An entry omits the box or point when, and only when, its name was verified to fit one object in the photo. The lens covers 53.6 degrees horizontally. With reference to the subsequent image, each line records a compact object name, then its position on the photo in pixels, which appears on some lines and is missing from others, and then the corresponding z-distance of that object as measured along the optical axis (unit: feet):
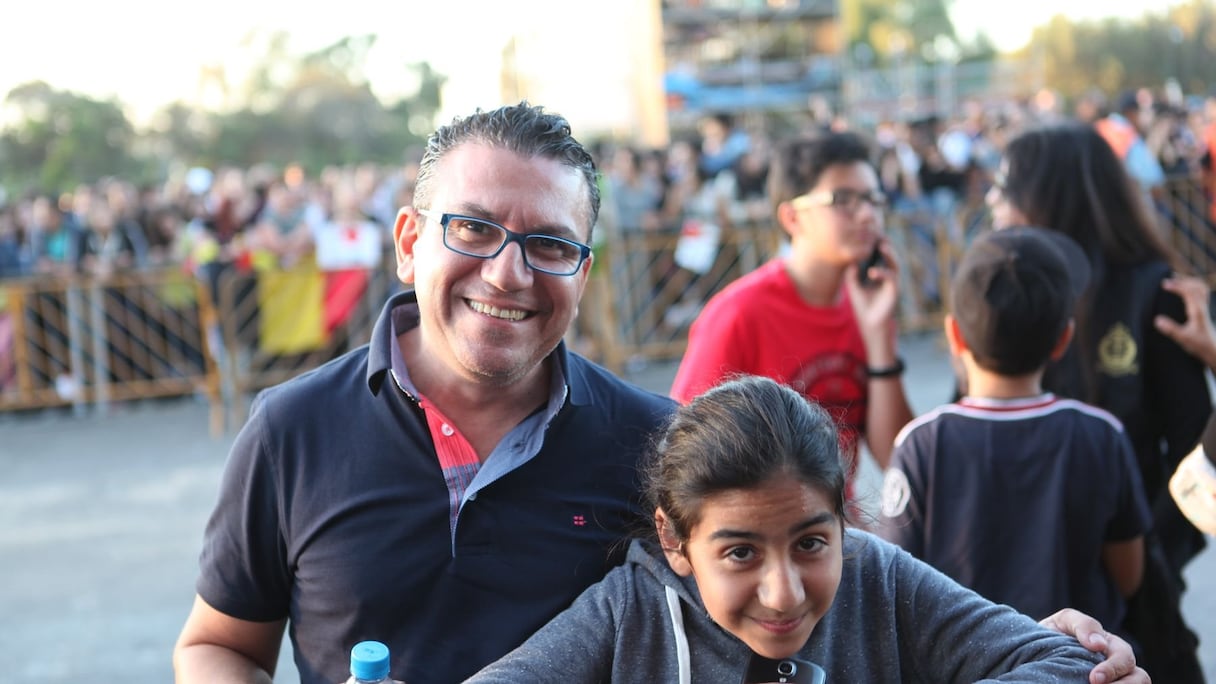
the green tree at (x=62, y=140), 102.78
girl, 6.64
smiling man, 7.43
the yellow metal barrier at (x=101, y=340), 38.09
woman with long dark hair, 11.50
